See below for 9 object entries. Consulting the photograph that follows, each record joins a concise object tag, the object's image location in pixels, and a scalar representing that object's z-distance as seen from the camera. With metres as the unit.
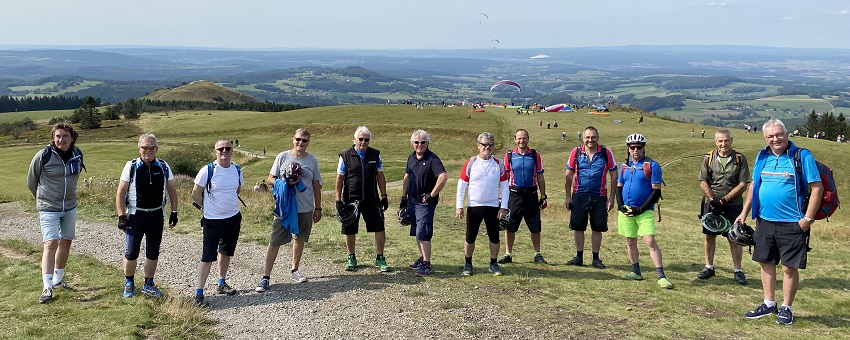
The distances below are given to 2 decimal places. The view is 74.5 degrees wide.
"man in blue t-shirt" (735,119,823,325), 7.04
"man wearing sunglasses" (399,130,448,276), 9.32
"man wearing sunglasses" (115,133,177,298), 8.02
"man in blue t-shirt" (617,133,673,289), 9.12
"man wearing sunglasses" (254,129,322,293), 8.89
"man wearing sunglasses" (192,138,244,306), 8.30
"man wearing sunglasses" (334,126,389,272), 9.44
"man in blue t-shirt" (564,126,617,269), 9.98
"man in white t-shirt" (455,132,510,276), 9.24
